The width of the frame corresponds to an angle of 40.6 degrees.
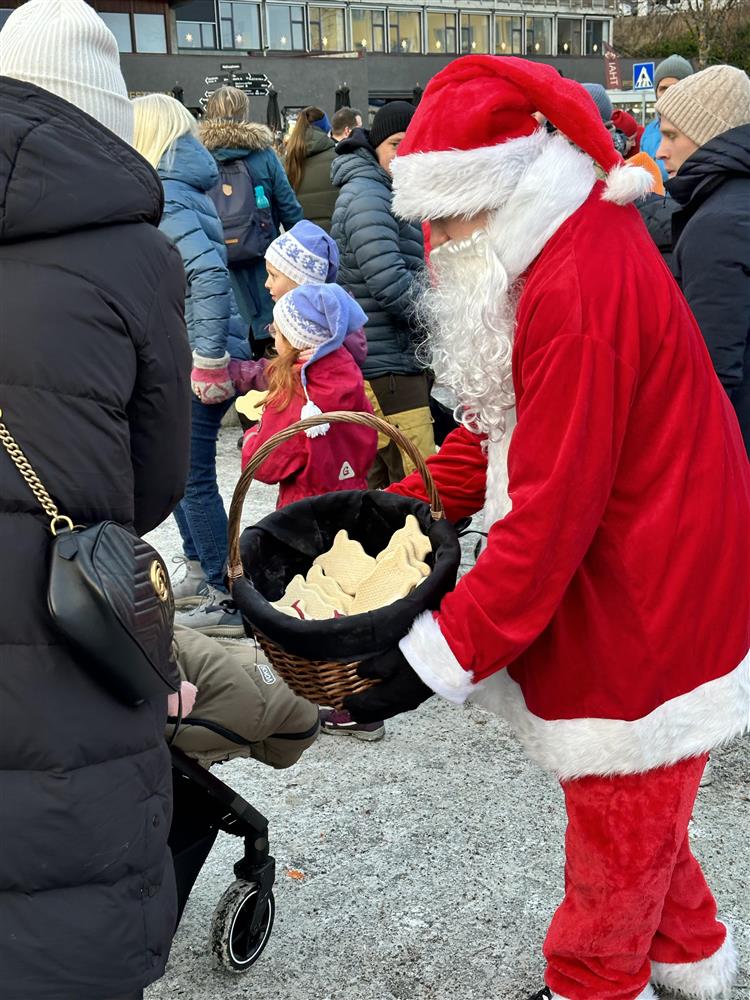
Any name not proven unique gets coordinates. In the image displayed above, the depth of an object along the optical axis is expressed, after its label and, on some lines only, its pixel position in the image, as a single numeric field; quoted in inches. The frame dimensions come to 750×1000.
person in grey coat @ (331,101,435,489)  176.9
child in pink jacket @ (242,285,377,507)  141.3
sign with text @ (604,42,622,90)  673.6
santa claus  67.4
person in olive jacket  276.2
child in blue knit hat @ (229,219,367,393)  153.9
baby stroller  88.4
